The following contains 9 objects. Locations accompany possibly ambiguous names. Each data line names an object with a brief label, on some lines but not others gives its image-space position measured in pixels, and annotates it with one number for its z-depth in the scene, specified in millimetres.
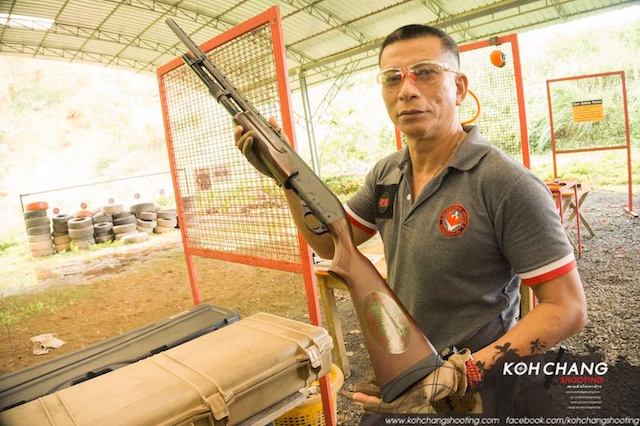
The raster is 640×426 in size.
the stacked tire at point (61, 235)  9984
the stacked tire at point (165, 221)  11375
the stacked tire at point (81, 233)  9984
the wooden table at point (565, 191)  4714
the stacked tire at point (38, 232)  9711
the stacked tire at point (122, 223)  10612
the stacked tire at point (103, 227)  10336
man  1136
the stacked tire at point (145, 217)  11117
